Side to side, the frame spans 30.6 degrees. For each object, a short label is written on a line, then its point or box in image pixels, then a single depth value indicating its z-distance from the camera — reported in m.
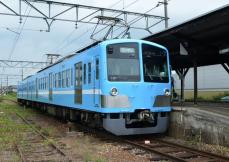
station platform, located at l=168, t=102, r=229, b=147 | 10.39
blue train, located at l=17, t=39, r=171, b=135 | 11.99
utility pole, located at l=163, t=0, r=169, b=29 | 23.14
